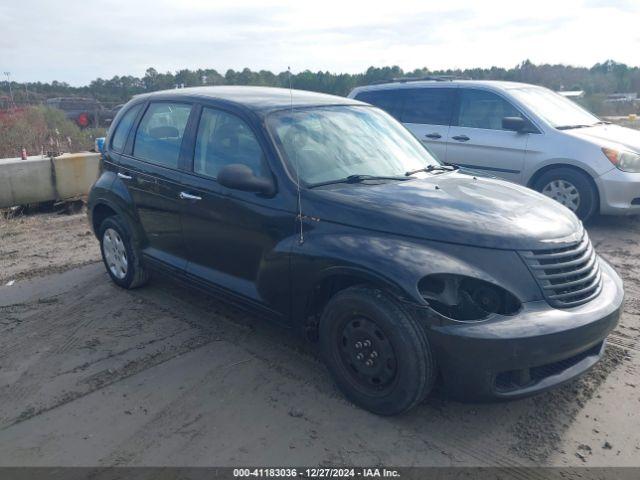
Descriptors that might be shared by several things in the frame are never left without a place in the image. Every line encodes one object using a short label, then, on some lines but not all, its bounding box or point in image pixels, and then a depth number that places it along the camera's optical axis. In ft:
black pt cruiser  9.87
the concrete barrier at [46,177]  27.61
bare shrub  41.16
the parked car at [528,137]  23.25
